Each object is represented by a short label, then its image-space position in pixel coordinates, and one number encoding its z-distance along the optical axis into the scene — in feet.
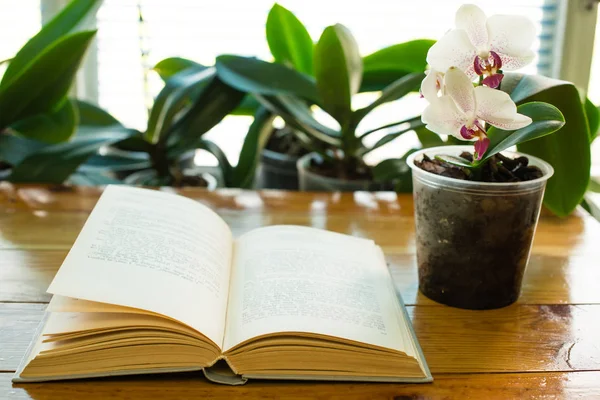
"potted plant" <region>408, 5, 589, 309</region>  2.13
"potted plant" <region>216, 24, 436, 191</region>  3.67
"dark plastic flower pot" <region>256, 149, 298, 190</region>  4.94
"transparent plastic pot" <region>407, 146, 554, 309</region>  2.32
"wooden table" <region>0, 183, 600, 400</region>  2.02
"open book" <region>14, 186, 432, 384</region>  2.00
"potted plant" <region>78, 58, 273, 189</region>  4.19
